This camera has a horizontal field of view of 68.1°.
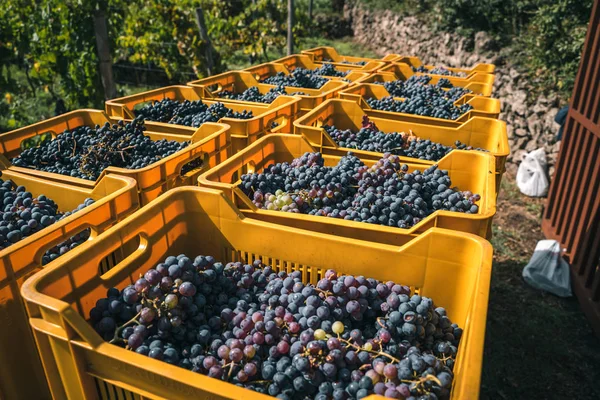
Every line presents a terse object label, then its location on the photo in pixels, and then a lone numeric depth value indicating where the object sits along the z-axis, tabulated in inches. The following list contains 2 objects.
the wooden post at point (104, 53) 181.3
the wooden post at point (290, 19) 291.6
